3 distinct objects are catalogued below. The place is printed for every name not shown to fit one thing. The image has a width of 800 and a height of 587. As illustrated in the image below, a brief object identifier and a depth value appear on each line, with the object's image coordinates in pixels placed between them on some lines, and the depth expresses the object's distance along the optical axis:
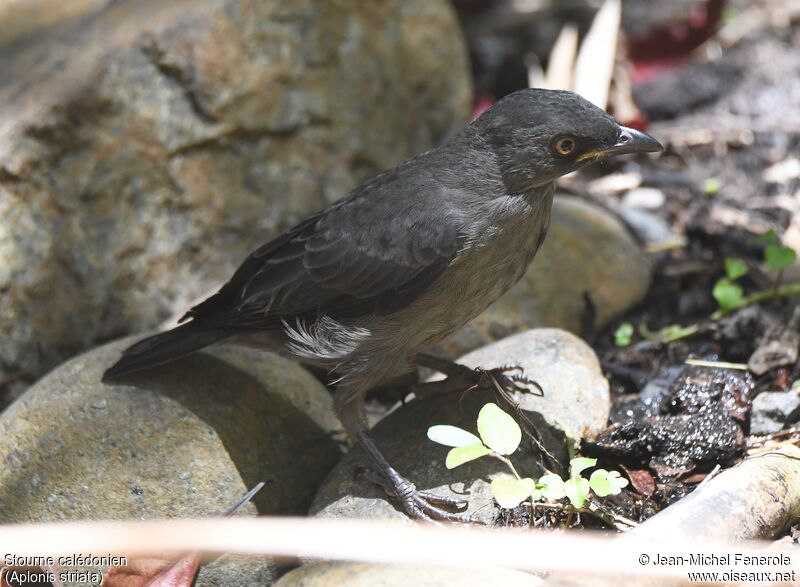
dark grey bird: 7.28
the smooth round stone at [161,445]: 7.34
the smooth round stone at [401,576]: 5.83
